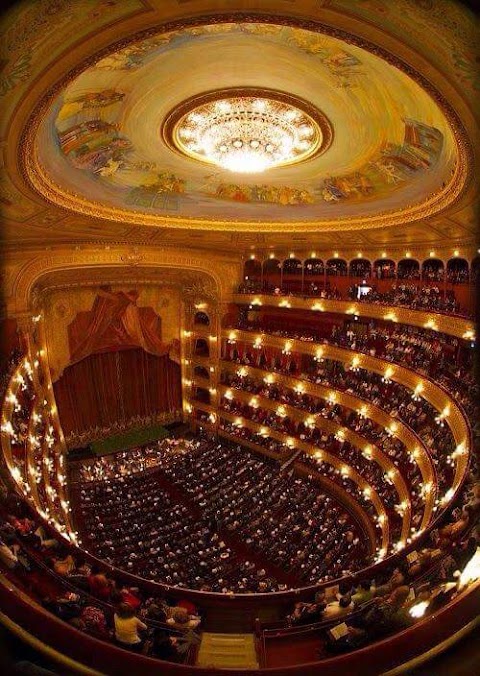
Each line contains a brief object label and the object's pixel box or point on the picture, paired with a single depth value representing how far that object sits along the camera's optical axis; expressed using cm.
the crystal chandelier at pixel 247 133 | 913
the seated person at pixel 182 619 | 618
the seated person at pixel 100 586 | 656
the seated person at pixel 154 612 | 633
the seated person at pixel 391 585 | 695
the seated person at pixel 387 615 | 494
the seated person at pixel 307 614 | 653
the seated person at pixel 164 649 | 492
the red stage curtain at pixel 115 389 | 2323
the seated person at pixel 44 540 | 772
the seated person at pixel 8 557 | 564
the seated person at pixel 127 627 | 495
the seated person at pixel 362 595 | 701
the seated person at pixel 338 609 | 658
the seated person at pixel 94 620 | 509
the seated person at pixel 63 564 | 692
